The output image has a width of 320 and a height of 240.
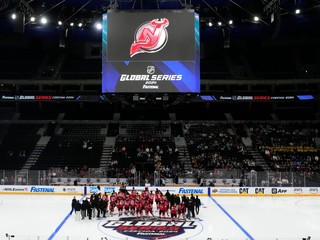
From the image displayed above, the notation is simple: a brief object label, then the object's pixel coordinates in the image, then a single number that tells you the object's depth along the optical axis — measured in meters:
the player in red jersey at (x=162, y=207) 17.80
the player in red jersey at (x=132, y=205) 18.34
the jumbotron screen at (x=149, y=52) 19.59
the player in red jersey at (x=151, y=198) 18.51
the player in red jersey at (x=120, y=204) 18.47
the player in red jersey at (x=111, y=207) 18.53
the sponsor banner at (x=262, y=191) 24.59
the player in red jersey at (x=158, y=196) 18.59
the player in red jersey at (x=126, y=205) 18.38
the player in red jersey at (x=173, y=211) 17.47
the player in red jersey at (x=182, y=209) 17.73
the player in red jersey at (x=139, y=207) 18.06
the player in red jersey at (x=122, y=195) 18.56
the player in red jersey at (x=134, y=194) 18.44
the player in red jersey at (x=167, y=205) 18.02
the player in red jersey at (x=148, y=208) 18.03
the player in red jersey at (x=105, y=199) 18.22
